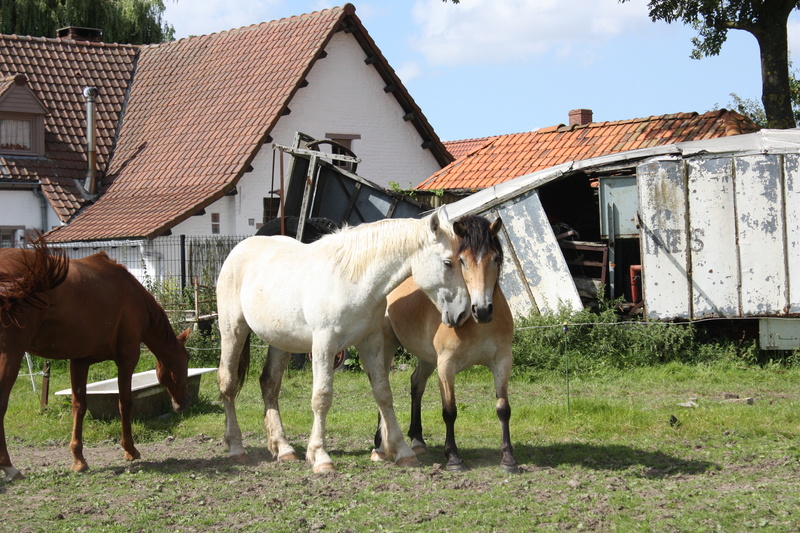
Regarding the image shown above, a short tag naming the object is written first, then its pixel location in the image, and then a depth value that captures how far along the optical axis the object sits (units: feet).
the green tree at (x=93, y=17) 94.53
